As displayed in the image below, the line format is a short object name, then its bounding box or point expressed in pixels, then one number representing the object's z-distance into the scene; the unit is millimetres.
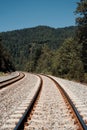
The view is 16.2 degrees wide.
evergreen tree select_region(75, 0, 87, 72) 45312
